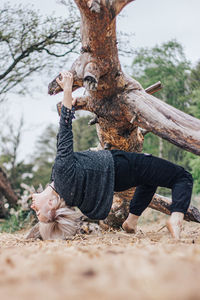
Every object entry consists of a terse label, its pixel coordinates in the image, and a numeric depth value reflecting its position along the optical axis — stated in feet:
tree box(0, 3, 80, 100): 33.55
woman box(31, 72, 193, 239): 9.62
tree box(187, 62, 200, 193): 26.78
